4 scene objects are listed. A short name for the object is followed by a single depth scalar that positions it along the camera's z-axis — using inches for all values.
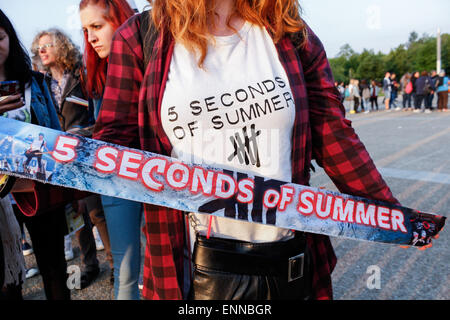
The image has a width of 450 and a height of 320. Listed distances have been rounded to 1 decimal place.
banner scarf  44.5
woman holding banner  45.7
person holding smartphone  66.5
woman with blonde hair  107.4
